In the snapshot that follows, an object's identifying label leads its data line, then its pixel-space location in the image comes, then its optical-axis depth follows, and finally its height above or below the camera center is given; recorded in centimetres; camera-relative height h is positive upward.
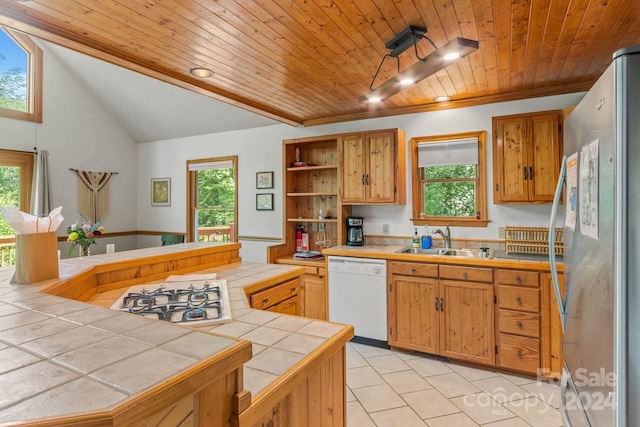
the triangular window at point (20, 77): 464 +186
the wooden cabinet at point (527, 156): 314 +51
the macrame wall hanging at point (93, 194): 541 +29
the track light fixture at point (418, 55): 214 +100
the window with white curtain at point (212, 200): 532 +19
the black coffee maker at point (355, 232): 396 -24
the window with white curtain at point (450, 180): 359 +34
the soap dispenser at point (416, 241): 376 -33
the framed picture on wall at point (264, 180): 480 +45
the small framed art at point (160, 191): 583 +35
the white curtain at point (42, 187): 479 +35
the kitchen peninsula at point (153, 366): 56 -30
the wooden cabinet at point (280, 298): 208 -56
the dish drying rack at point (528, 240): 303 -26
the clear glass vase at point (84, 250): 376 -42
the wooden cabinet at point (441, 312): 295 -91
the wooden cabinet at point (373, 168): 371 +49
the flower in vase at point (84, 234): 352 -23
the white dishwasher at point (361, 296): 341 -86
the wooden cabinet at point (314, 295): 390 -95
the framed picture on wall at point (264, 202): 481 +14
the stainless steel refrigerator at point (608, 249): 90 -11
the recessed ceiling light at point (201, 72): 281 +116
